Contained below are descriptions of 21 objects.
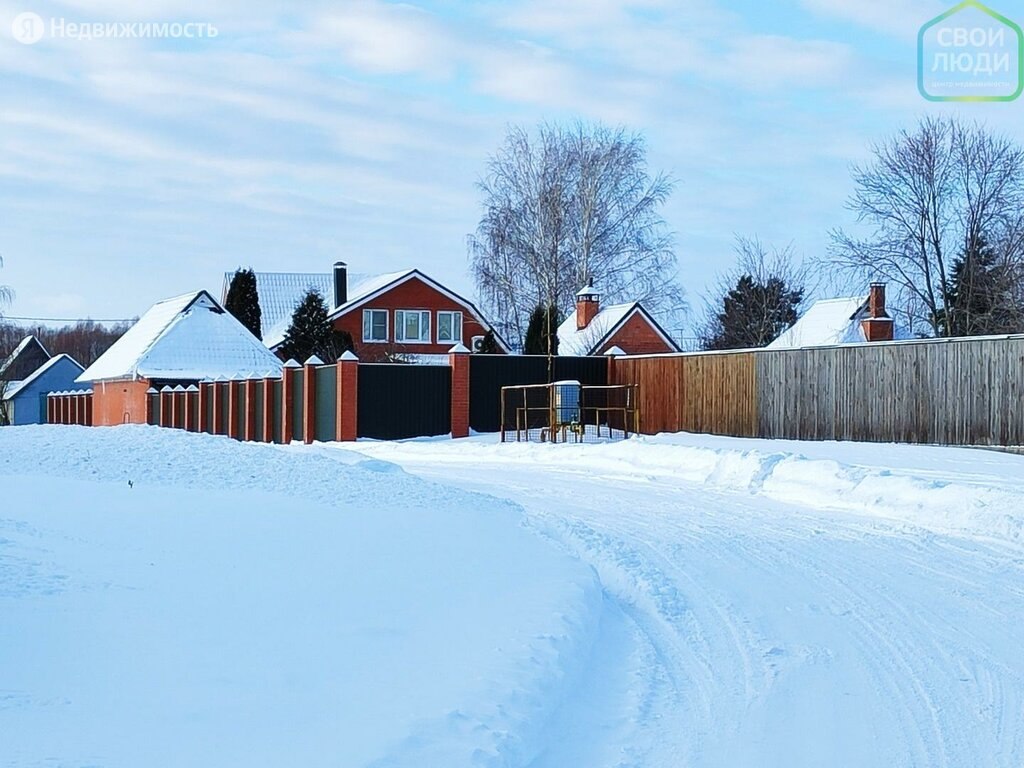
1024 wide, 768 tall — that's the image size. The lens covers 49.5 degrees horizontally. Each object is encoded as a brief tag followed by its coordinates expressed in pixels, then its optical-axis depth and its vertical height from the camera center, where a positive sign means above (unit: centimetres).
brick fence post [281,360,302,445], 3034 -64
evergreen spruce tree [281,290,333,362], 4609 +175
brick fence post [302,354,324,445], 2964 -62
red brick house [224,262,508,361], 4947 +254
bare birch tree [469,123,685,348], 4428 +577
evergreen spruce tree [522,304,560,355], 4166 +145
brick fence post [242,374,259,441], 3262 -99
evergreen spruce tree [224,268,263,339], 5238 +352
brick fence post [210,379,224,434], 3453 -95
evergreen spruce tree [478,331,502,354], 4709 +127
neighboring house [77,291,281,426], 3978 +72
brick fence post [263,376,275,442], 3148 -96
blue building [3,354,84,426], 6494 -54
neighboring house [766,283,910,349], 3472 +163
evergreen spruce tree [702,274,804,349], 4750 +271
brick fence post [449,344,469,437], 2953 -67
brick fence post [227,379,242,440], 3347 -93
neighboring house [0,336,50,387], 7592 +136
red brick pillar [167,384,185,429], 3716 -98
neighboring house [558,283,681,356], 4322 +174
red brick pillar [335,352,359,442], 2834 -60
